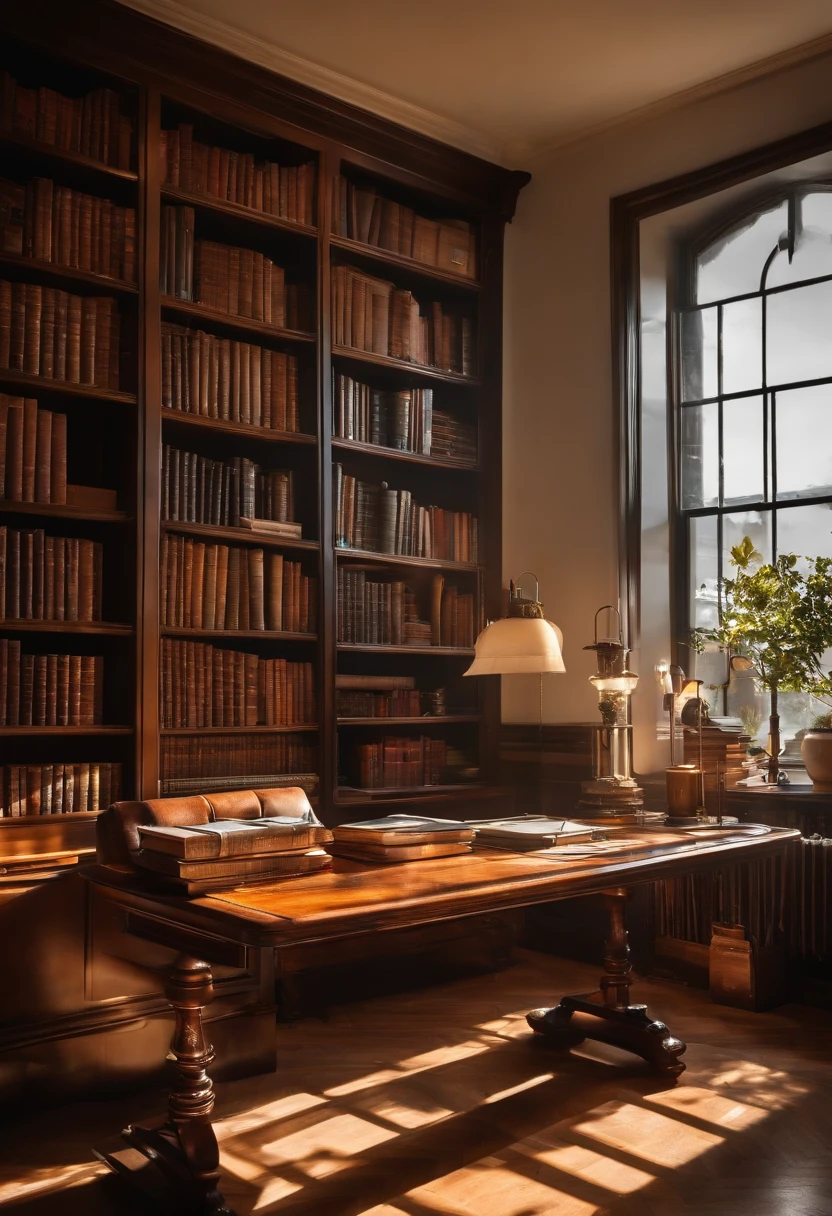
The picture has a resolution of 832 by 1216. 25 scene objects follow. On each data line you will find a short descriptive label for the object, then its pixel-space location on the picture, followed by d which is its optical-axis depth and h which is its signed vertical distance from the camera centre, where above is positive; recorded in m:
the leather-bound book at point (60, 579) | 3.52 +0.27
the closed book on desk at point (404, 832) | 2.58 -0.41
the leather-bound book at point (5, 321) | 3.41 +1.07
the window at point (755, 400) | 4.32 +1.09
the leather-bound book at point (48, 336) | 3.51 +1.05
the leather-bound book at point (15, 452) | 3.42 +0.66
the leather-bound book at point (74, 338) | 3.58 +1.06
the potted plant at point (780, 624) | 3.93 +0.14
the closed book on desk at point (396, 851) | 2.57 -0.46
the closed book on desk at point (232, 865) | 2.22 -0.43
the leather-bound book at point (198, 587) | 3.85 +0.26
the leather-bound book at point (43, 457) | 3.49 +0.66
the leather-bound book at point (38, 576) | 3.47 +0.27
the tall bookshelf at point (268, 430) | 3.67 +0.88
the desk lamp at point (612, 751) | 3.38 -0.29
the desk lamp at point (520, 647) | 3.22 +0.04
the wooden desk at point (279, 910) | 2.03 -0.49
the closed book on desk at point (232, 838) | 2.24 -0.38
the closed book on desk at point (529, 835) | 2.77 -0.45
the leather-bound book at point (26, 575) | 3.45 +0.27
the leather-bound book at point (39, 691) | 3.46 -0.10
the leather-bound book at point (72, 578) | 3.55 +0.27
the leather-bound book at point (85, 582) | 3.59 +0.26
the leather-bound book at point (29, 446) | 3.46 +0.69
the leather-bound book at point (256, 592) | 4.01 +0.25
